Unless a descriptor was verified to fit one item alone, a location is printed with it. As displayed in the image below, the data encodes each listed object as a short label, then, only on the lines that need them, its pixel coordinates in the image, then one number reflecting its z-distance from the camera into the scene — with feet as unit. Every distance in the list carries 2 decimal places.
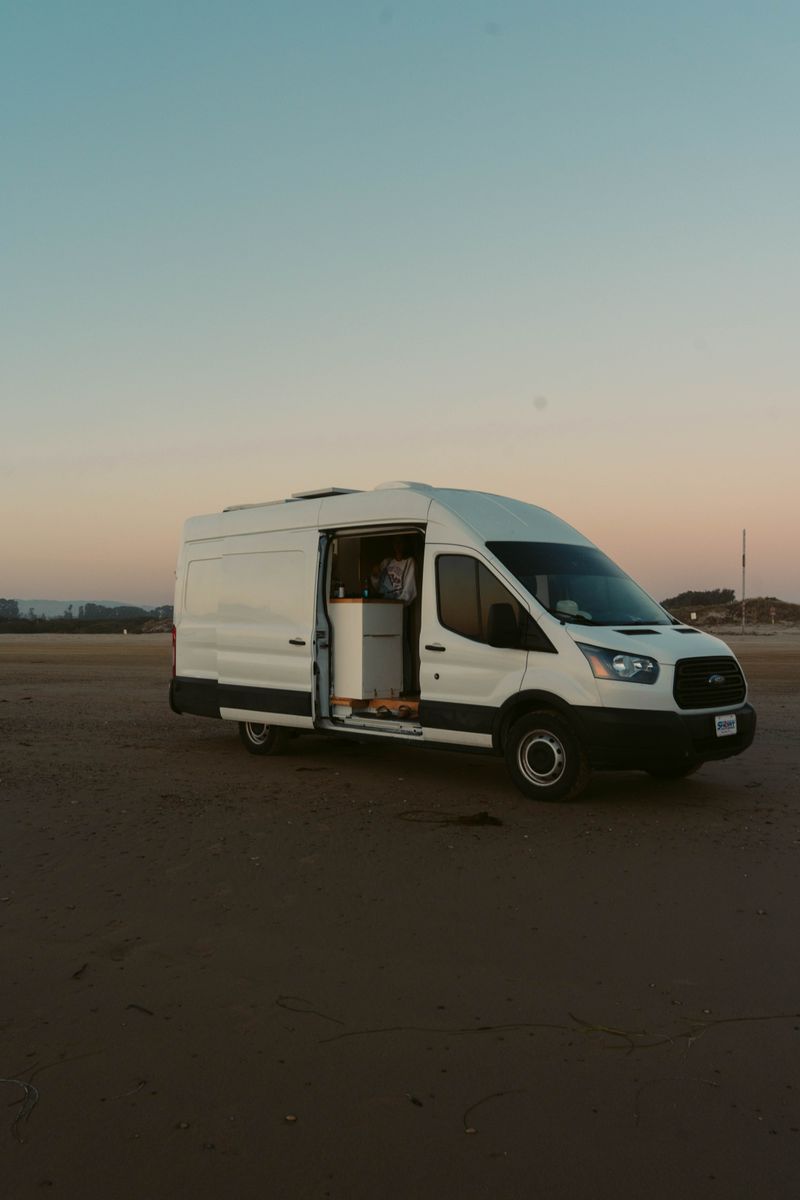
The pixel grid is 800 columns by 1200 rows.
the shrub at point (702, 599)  248.52
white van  30.27
